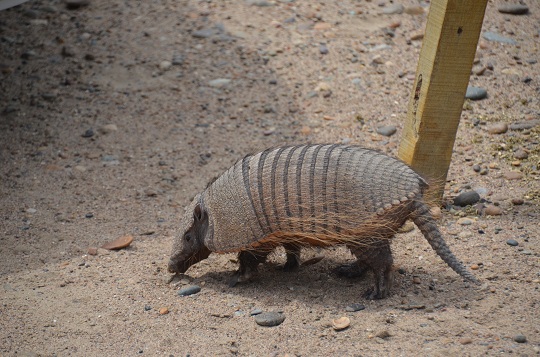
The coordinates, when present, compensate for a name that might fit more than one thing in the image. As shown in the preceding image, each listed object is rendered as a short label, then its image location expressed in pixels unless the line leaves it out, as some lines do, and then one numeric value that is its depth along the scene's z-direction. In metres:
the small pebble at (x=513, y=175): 12.05
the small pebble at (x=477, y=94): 14.45
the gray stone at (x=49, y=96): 16.11
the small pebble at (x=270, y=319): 9.09
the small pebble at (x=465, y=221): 11.18
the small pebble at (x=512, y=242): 10.30
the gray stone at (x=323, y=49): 16.67
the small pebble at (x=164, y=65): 16.64
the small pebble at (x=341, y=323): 8.73
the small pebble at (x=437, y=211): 11.37
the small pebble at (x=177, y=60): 16.70
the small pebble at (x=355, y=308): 9.20
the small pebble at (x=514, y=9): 17.22
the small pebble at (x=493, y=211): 11.25
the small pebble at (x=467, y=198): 11.67
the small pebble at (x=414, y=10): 17.61
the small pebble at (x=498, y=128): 13.31
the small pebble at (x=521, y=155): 12.48
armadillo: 8.98
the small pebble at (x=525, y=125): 13.24
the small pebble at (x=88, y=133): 15.01
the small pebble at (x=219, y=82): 16.14
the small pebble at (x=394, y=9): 17.70
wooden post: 10.35
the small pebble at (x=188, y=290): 10.16
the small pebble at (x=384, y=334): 8.37
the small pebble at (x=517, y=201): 11.37
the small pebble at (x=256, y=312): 9.41
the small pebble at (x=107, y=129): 15.12
